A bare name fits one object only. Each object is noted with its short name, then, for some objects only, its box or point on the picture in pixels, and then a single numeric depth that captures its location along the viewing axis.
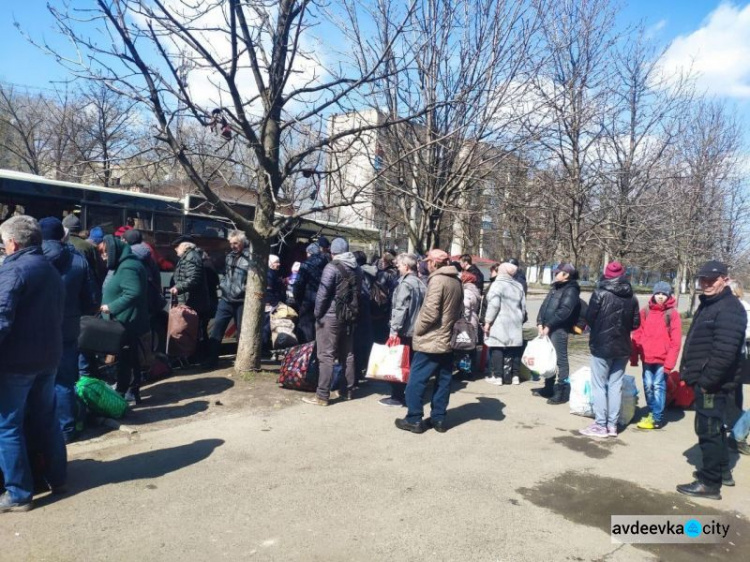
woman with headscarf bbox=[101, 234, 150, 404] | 5.91
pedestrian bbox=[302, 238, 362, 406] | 6.43
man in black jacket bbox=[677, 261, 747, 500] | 4.46
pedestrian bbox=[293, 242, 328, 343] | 7.58
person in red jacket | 6.38
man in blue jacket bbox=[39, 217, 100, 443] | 4.69
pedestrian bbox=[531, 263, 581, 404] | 7.35
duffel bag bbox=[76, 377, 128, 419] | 5.28
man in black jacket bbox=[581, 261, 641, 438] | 5.86
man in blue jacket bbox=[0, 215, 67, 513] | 3.62
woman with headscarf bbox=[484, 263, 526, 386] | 8.24
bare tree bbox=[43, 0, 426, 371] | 5.85
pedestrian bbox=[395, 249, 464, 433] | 5.65
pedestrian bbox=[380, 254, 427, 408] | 6.48
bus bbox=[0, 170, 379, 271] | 10.84
